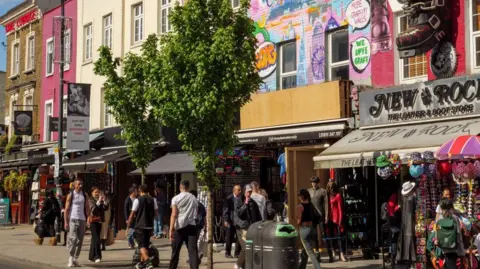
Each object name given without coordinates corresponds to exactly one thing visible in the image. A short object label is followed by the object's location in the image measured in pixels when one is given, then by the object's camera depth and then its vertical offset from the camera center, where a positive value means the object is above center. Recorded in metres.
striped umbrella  12.40 +0.49
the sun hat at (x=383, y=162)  13.59 +0.29
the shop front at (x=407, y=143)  13.29 +0.74
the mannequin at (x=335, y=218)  15.80 -0.88
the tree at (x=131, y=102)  18.80 +2.02
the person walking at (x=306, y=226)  13.03 -0.89
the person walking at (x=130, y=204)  17.12 -0.60
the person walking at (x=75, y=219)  15.33 -0.84
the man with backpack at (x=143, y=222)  14.06 -0.84
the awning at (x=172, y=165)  20.73 +0.43
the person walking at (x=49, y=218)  21.08 -1.11
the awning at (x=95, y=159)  24.75 +0.72
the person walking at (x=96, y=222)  16.20 -0.97
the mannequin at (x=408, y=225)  13.30 -0.89
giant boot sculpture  15.85 +3.35
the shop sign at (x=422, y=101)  15.06 +1.68
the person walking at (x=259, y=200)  14.20 -0.42
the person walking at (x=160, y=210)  21.94 -0.94
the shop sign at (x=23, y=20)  34.44 +7.94
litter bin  11.09 -1.06
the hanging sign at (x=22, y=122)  31.92 +2.60
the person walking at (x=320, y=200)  15.27 -0.48
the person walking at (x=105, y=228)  19.30 -1.29
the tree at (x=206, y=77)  13.55 +1.94
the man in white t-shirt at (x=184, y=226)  13.12 -0.86
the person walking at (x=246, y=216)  13.88 -0.72
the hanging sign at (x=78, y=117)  22.45 +1.98
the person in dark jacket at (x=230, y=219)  15.62 -0.91
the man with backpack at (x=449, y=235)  11.19 -0.92
